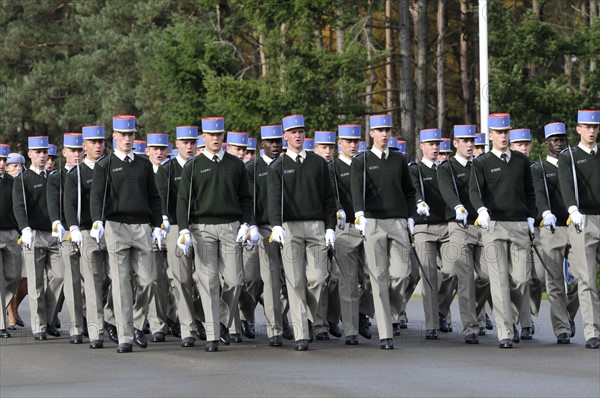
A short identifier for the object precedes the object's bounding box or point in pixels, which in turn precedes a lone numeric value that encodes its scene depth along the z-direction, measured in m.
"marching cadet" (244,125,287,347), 16.02
